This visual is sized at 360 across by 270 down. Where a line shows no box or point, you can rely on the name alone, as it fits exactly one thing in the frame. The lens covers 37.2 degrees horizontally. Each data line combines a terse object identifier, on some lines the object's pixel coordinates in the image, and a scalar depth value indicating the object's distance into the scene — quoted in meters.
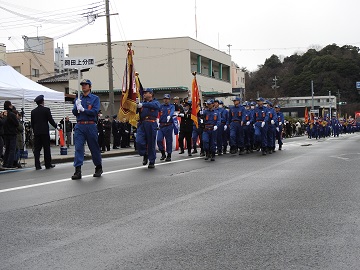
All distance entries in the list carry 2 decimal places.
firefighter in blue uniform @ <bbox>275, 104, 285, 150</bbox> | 23.20
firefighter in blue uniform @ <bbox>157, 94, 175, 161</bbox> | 16.53
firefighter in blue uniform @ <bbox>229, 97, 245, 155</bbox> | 19.53
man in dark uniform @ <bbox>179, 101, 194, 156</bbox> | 19.94
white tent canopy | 17.77
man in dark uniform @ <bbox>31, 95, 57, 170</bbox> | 14.52
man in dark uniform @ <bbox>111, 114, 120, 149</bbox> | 27.39
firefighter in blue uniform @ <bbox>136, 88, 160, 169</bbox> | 13.56
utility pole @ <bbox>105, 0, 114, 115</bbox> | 31.05
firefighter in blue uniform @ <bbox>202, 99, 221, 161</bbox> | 16.44
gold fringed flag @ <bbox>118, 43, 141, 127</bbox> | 13.68
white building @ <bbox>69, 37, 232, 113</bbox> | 52.94
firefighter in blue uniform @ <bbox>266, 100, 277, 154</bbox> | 20.22
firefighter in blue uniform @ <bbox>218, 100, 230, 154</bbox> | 19.73
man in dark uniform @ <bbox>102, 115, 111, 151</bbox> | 25.18
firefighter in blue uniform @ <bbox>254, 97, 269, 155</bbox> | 19.45
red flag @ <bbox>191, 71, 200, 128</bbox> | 18.53
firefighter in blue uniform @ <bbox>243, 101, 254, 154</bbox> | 20.38
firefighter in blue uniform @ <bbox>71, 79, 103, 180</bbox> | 11.16
